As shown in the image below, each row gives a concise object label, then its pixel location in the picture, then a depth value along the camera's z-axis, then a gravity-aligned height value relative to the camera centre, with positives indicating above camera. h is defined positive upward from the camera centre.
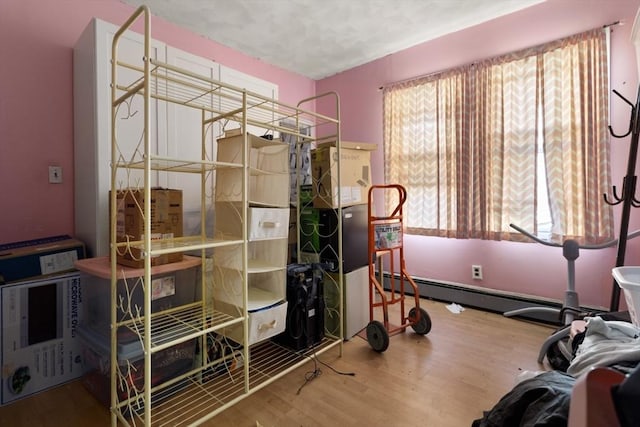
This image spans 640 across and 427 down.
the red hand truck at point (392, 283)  2.11 -0.52
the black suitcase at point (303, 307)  2.01 -0.62
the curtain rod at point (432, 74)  2.24 +1.38
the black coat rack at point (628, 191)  1.79 +0.11
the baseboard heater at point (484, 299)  2.53 -0.79
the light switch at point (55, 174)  2.09 +0.28
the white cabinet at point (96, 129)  1.88 +0.56
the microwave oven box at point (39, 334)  1.62 -0.66
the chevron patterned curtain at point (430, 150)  2.92 +0.62
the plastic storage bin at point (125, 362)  1.51 -0.78
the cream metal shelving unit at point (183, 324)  1.14 -0.57
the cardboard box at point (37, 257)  1.68 -0.24
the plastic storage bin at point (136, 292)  1.66 -0.44
